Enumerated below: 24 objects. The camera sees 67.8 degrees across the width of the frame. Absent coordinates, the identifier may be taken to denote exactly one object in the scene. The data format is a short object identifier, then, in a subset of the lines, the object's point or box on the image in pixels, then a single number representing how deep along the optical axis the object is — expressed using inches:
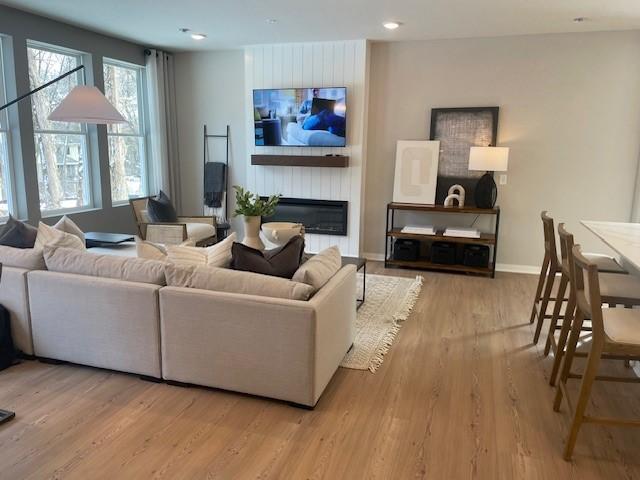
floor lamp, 133.0
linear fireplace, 234.1
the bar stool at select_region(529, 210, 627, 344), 131.4
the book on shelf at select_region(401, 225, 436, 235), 212.8
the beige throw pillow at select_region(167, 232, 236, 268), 111.1
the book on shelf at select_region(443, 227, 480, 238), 206.2
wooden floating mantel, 224.5
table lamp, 197.0
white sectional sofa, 98.4
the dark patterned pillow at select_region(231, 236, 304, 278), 108.6
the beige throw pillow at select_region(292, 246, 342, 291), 103.8
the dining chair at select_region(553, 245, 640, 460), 82.1
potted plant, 147.1
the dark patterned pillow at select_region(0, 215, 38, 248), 126.2
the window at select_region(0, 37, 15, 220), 180.4
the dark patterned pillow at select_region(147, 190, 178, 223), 202.2
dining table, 99.2
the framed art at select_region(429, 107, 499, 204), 212.1
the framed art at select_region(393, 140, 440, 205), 219.6
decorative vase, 147.7
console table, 204.5
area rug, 126.3
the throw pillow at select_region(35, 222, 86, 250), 120.6
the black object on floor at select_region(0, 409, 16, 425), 94.3
